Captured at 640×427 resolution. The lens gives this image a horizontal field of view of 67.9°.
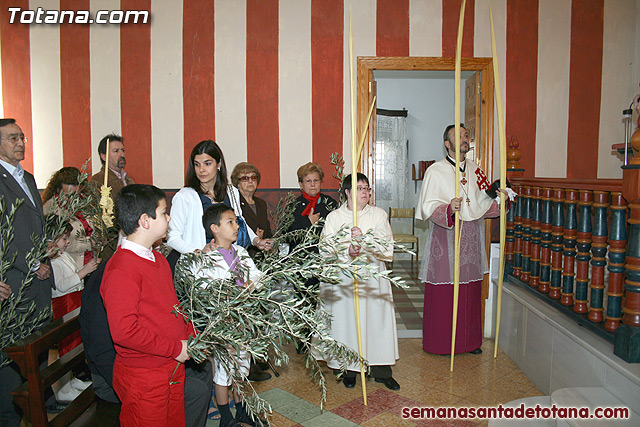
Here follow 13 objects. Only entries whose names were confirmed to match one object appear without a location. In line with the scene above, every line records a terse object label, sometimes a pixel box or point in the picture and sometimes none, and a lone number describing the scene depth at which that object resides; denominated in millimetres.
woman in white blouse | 2686
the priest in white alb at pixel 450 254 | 3986
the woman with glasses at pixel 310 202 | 4102
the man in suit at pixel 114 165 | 3975
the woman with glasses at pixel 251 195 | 3869
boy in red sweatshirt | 1708
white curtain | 9109
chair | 8445
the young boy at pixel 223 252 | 2509
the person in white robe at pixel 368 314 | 3430
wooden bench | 1880
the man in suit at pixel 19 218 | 2646
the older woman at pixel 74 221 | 3326
